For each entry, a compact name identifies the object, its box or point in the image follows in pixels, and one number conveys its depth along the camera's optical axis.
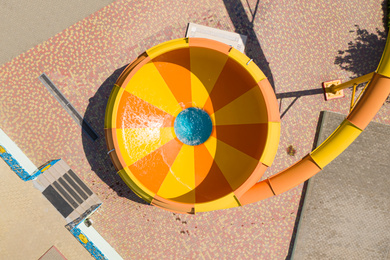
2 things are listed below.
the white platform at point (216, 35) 9.97
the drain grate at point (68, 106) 9.80
